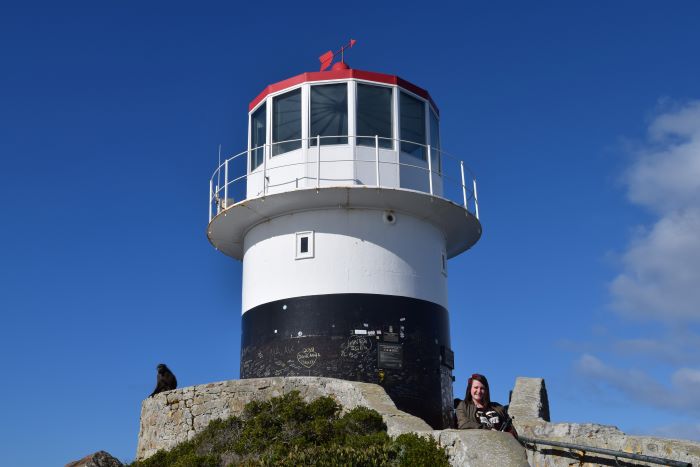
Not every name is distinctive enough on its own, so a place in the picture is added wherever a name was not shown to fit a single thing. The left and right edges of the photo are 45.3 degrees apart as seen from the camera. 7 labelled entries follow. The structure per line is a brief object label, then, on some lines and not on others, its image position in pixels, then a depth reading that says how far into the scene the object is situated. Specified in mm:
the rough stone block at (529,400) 15766
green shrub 11969
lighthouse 17062
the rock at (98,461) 15938
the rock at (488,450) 10898
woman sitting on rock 10734
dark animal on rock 16906
